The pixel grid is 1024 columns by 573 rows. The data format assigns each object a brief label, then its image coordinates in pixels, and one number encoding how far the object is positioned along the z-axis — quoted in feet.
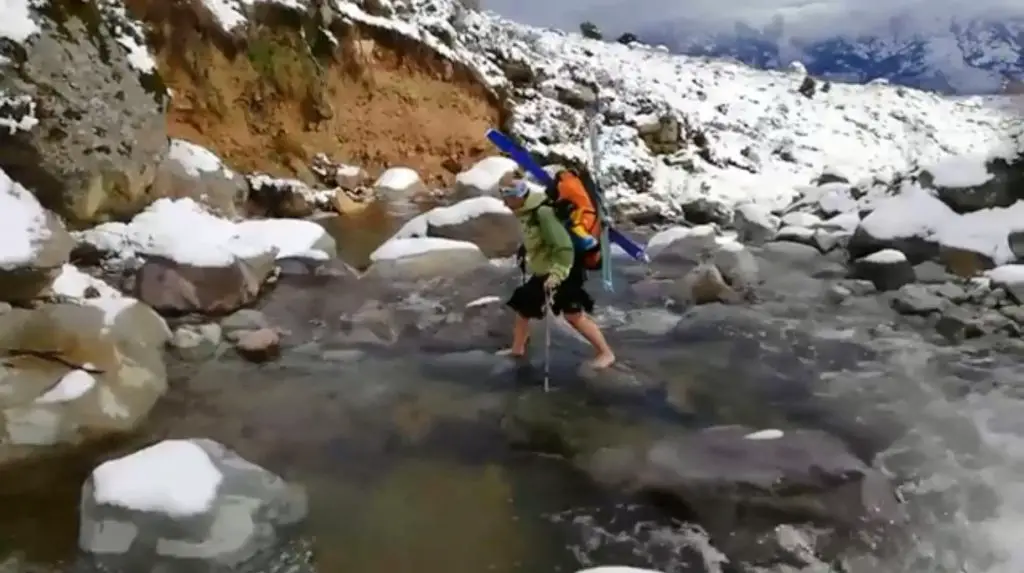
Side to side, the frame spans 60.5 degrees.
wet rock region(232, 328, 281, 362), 23.45
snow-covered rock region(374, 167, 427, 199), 56.54
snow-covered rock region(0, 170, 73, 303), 20.97
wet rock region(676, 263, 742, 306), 30.22
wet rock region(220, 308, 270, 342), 25.21
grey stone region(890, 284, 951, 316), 28.50
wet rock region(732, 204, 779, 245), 46.55
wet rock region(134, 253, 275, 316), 26.53
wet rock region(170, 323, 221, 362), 23.11
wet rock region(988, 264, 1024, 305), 28.22
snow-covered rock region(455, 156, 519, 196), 57.06
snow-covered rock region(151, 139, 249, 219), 37.42
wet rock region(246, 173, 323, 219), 48.06
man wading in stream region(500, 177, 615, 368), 21.22
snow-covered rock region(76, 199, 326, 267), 28.30
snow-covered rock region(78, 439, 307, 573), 13.28
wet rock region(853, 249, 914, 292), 32.76
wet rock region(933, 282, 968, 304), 29.22
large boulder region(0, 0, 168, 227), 30.35
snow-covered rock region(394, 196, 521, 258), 38.40
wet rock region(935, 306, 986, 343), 25.90
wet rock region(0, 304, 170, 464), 17.56
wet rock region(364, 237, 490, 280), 32.86
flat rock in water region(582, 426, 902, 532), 14.89
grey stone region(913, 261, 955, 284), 31.94
